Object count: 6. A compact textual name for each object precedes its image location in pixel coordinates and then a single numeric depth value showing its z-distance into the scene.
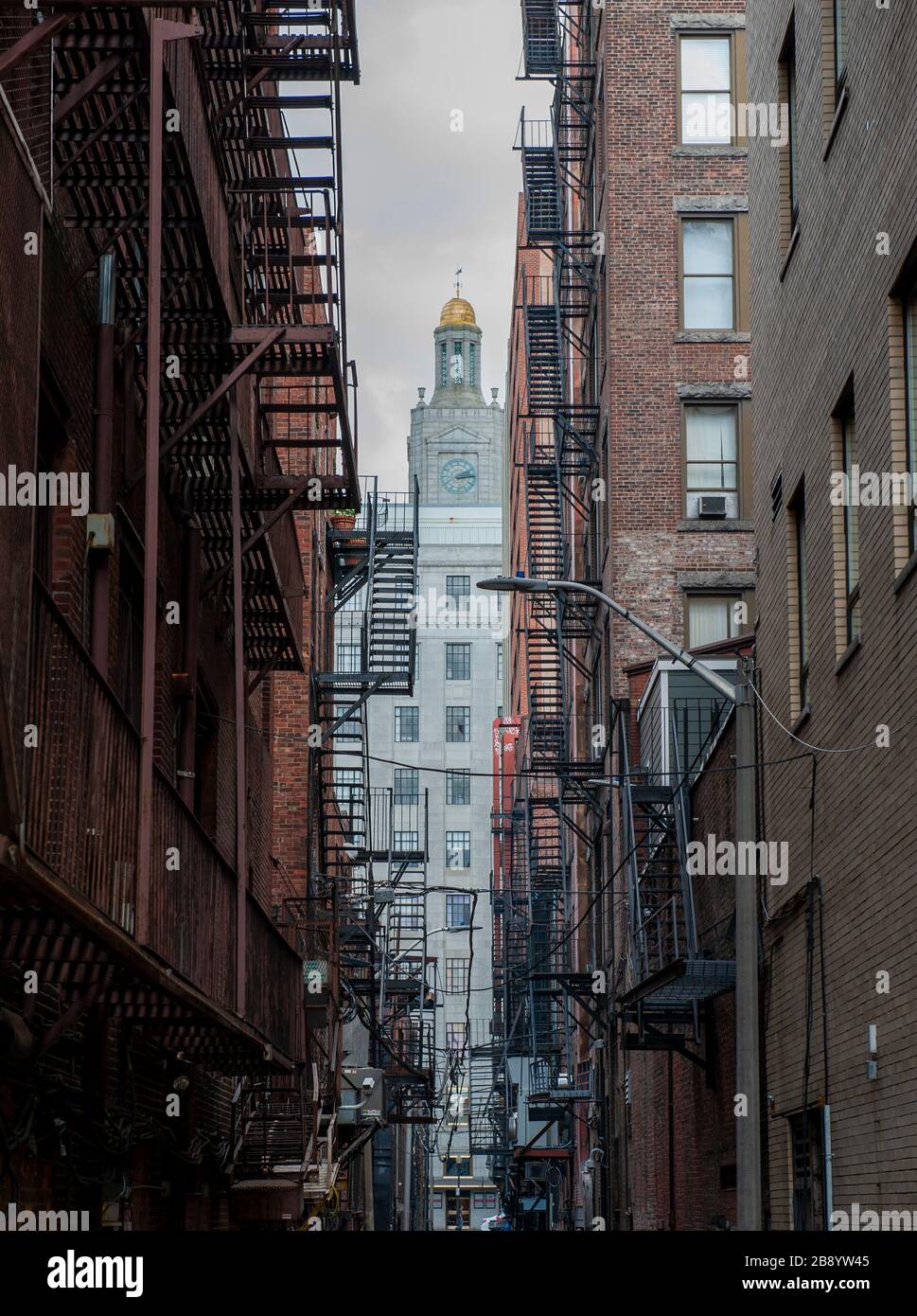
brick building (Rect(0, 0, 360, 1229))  8.54
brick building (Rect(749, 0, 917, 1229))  13.03
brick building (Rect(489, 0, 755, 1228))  32.94
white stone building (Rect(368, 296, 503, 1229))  103.44
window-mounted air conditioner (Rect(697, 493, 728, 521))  33.00
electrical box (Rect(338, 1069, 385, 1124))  29.94
